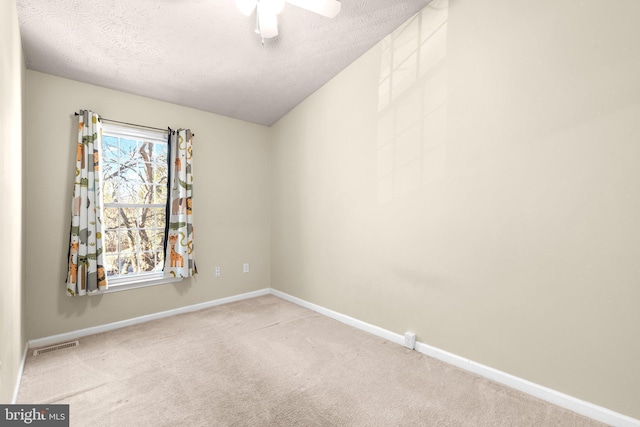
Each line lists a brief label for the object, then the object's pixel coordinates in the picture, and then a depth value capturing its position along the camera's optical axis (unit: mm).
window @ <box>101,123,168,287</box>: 3043
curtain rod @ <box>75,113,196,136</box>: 2824
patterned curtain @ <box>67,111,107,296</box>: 2586
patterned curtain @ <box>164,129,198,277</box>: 3154
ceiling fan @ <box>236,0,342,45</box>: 1775
